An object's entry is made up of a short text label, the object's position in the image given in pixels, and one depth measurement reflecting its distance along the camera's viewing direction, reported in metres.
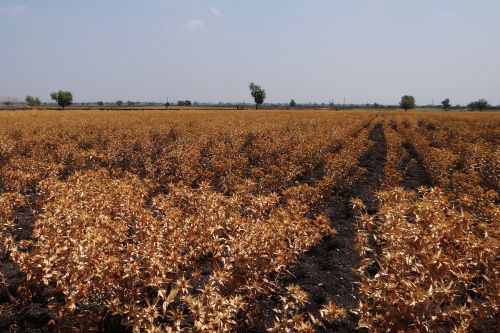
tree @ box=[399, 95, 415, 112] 99.69
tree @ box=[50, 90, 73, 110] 82.25
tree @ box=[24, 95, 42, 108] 93.25
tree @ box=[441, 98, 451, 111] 131.62
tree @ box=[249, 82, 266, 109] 100.40
